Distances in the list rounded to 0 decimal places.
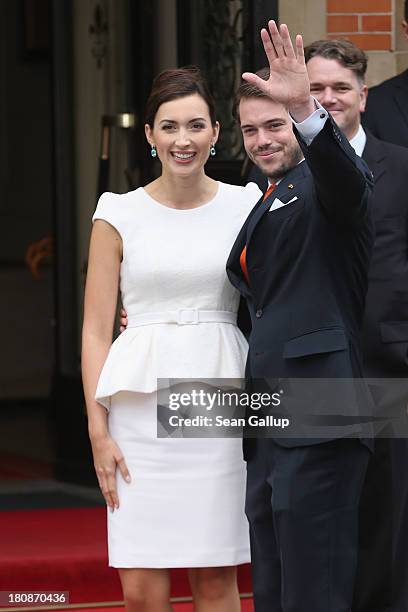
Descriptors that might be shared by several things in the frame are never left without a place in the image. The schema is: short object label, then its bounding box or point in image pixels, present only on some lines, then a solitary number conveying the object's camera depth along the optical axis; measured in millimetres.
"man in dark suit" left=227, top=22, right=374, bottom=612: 6617
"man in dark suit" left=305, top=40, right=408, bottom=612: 8078
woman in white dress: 7449
